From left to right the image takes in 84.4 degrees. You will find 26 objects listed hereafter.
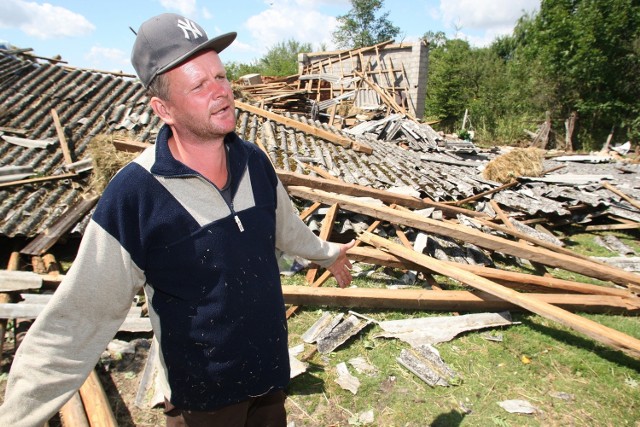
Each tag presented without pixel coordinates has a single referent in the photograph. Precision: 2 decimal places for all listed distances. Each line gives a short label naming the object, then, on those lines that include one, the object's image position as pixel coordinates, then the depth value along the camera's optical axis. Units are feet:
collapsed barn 14.34
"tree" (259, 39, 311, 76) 150.82
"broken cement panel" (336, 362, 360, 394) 11.25
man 4.33
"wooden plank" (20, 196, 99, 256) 16.90
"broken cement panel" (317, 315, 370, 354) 12.78
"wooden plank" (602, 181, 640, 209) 25.91
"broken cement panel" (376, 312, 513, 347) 13.29
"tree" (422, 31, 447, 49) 151.64
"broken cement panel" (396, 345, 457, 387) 11.48
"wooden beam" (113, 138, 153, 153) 20.48
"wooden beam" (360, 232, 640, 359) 9.89
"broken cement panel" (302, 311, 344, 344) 13.26
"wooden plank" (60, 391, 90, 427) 8.51
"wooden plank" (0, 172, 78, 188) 19.70
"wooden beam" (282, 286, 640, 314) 14.15
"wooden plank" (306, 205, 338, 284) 17.11
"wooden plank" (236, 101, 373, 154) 31.78
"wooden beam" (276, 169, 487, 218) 19.03
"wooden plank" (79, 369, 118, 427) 8.52
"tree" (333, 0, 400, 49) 130.52
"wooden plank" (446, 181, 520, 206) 24.41
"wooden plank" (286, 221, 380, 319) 14.60
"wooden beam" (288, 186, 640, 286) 14.74
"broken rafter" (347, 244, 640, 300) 14.65
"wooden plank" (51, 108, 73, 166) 22.76
